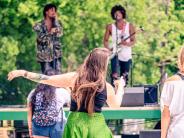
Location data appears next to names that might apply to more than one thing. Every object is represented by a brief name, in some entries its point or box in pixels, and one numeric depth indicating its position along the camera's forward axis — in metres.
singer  13.43
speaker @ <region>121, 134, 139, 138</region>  12.94
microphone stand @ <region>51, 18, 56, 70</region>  13.42
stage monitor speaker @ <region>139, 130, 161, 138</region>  11.41
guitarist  13.27
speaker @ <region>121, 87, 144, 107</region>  11.97
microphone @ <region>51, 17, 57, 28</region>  13.42
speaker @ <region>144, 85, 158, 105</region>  12.29
